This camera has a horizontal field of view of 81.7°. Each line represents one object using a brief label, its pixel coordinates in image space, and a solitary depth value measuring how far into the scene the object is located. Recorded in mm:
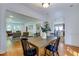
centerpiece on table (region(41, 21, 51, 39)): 1492
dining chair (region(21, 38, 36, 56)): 1219
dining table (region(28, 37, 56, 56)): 958
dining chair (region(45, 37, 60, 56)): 1421
